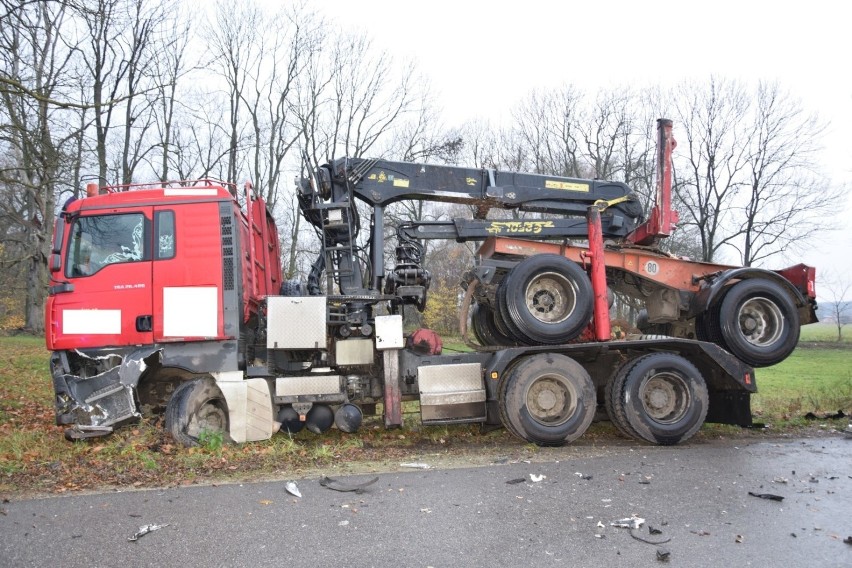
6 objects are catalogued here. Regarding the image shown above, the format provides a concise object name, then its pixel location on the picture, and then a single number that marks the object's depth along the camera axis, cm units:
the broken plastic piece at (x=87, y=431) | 656
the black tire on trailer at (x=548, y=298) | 731
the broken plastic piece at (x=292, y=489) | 508
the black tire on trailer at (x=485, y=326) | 900
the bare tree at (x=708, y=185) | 3497
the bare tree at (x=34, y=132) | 797
